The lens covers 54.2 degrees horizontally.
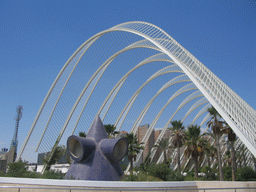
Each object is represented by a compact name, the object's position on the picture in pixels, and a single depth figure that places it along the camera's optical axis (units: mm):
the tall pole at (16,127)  110900
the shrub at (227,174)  37797
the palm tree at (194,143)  36156
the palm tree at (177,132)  41750
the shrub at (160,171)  26094
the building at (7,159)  52516
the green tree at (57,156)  47056
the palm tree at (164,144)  47712
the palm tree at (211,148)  48756
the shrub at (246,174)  32088
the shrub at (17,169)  21125
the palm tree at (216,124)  33781
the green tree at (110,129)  39531
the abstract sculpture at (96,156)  20109
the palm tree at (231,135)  32844
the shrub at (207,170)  47594
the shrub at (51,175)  20406
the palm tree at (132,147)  41062
